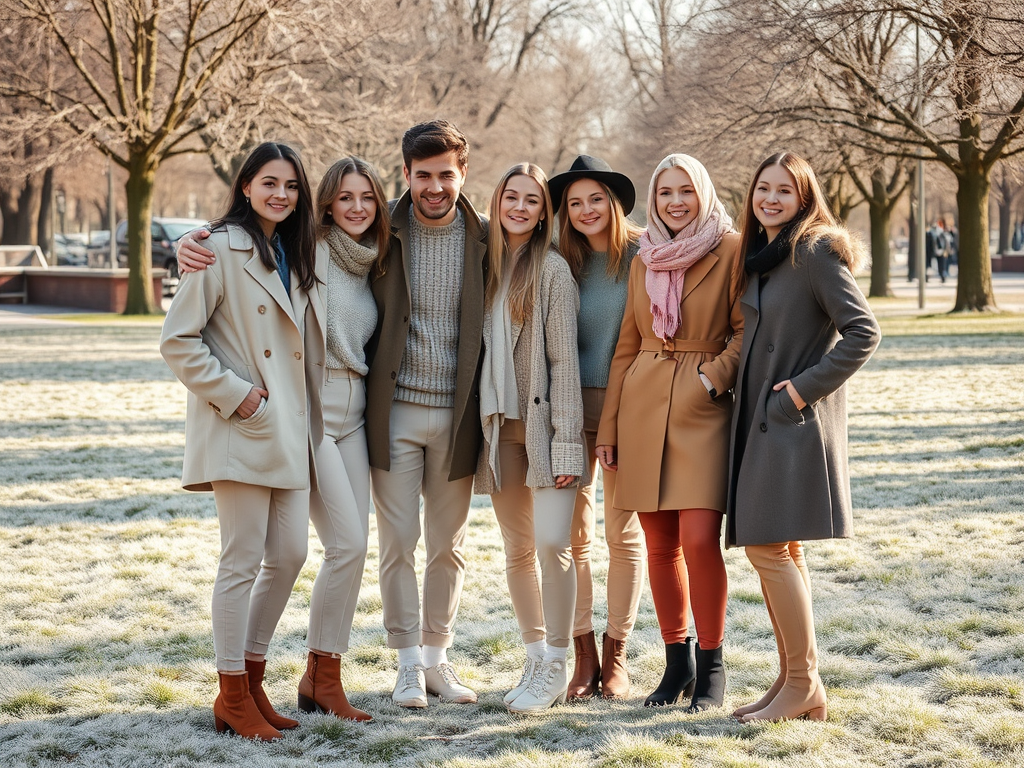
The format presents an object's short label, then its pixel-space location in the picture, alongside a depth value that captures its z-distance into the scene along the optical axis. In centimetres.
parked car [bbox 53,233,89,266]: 4469
